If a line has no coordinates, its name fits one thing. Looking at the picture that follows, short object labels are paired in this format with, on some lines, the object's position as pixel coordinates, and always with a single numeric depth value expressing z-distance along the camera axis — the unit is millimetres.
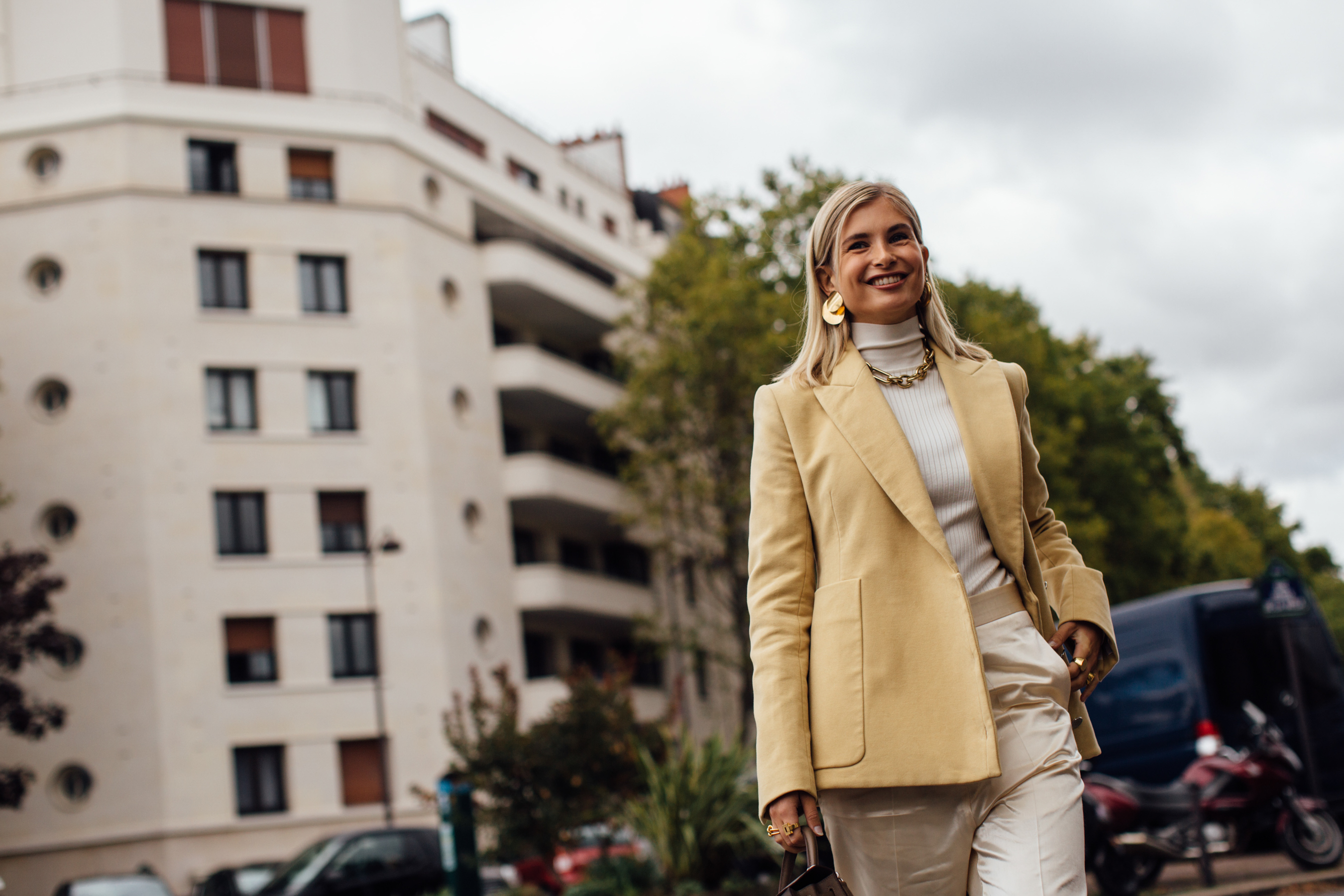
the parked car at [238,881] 21906
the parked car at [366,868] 17344
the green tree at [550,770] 15383
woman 2854
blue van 16422
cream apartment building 33531
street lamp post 33344
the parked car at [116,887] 20172
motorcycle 12500
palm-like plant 12141
